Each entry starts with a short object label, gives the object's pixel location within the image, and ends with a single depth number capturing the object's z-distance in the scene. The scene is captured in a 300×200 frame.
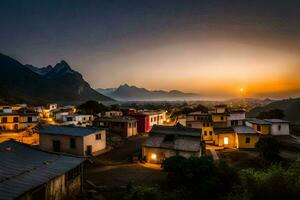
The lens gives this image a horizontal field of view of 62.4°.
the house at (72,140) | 35.41
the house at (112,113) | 72.88
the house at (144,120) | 58.62
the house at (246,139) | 41.12
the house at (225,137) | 43.38
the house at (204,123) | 49.71
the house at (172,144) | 32.50
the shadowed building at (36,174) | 13.10
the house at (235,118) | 50.69
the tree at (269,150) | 34.16
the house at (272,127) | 48.47
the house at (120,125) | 51.33
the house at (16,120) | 58.22
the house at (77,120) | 62.01
